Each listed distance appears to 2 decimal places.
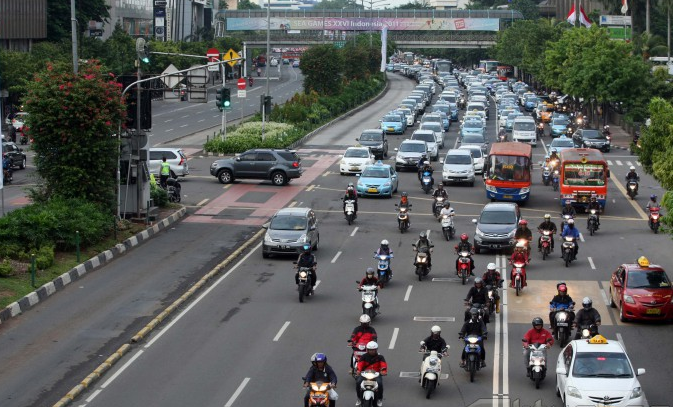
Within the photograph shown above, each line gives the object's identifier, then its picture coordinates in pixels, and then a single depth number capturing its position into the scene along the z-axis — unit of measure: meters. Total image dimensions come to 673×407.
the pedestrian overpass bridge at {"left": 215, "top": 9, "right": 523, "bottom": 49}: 163.50
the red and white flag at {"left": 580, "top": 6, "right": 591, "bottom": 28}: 101.45
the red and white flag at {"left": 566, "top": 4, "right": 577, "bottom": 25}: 106.71
